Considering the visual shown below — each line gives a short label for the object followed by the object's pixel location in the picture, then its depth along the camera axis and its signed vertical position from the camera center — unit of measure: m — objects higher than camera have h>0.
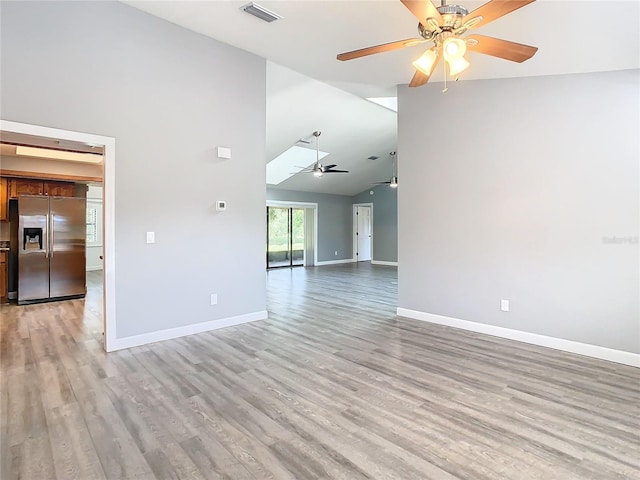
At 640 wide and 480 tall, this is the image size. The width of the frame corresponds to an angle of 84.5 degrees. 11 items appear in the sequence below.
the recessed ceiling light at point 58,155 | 5.65 +1.40
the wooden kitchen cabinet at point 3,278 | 5.96 -0.69
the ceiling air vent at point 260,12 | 3.16 +2.09
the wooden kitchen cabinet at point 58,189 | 6.52 +0.92
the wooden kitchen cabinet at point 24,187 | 6.18 +0.91
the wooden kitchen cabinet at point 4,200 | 6.07 +0.66
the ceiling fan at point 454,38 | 2.14 +1.38
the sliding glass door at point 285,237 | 11.29 +0.04
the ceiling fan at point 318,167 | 7.91 +1.69
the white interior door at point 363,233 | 13.55 +0.21
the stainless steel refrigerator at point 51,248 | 5.81 -0.17
